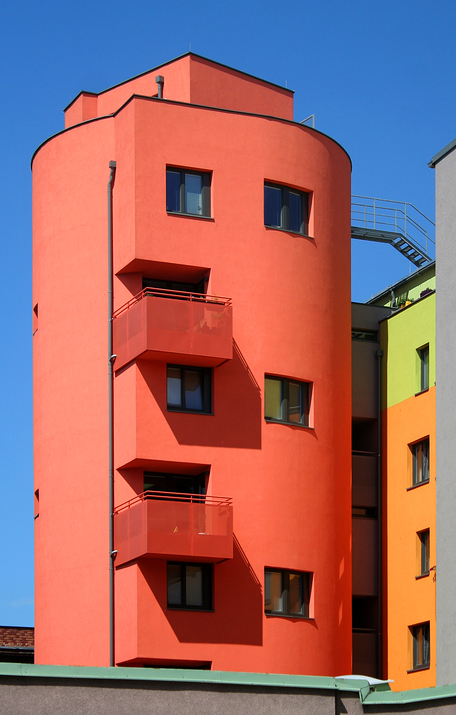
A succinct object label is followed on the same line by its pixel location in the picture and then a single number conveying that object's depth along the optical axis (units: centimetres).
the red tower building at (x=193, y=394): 3394
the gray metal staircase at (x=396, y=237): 4966
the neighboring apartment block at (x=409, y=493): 3891
